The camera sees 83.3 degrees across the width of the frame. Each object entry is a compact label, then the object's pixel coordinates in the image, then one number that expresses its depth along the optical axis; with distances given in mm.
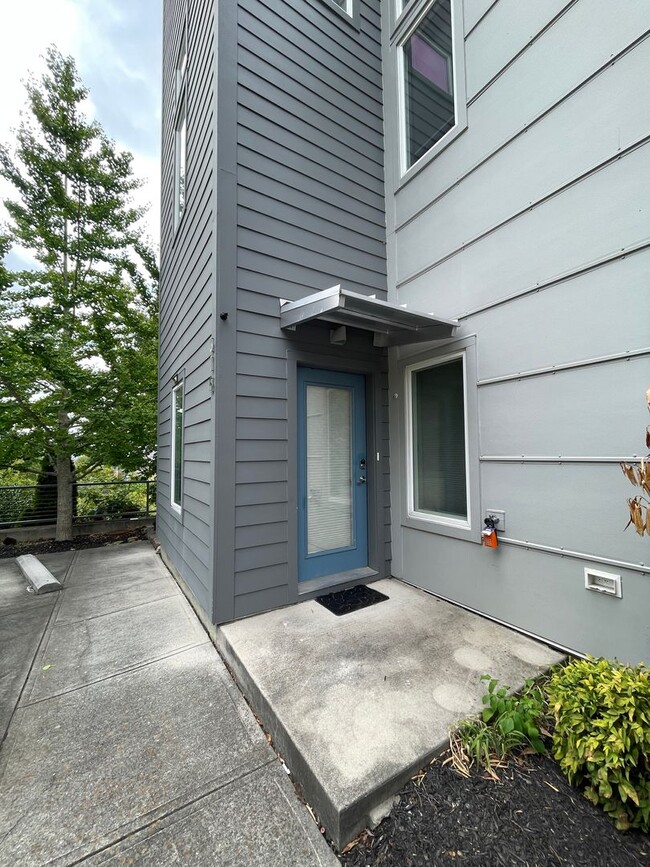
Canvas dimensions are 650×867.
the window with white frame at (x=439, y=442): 3055
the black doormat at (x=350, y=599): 2974
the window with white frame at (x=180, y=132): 4467
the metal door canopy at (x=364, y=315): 2586
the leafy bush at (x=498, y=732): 1575
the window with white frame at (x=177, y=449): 4352
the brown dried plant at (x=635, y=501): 1415
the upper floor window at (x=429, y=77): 3172
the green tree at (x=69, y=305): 6086
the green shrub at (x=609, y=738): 1307
